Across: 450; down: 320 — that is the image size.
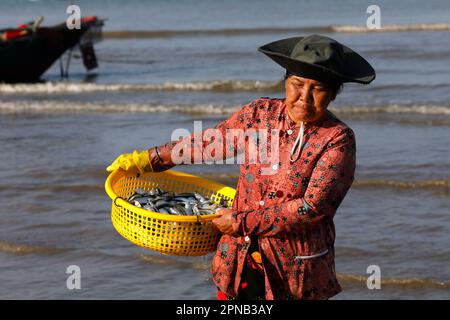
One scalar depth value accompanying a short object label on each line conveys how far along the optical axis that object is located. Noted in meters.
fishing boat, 35.16
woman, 6.20
